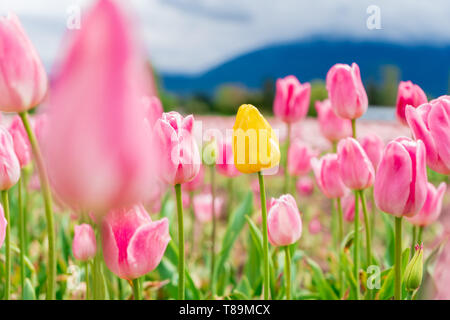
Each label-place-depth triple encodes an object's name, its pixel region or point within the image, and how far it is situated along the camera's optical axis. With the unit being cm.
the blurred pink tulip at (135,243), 84
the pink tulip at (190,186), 145
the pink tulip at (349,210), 134
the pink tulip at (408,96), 100
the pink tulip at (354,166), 93
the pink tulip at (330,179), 108
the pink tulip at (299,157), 147
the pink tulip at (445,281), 75
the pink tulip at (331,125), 131
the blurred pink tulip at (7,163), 85
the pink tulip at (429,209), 101
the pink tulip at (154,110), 97
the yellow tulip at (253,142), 86
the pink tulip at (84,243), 95
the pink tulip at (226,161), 119
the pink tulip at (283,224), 94
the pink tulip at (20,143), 99
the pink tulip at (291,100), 124
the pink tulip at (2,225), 84
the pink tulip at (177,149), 84
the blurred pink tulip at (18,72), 76
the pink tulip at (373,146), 110
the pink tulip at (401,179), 84
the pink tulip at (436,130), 86
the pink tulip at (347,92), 101
